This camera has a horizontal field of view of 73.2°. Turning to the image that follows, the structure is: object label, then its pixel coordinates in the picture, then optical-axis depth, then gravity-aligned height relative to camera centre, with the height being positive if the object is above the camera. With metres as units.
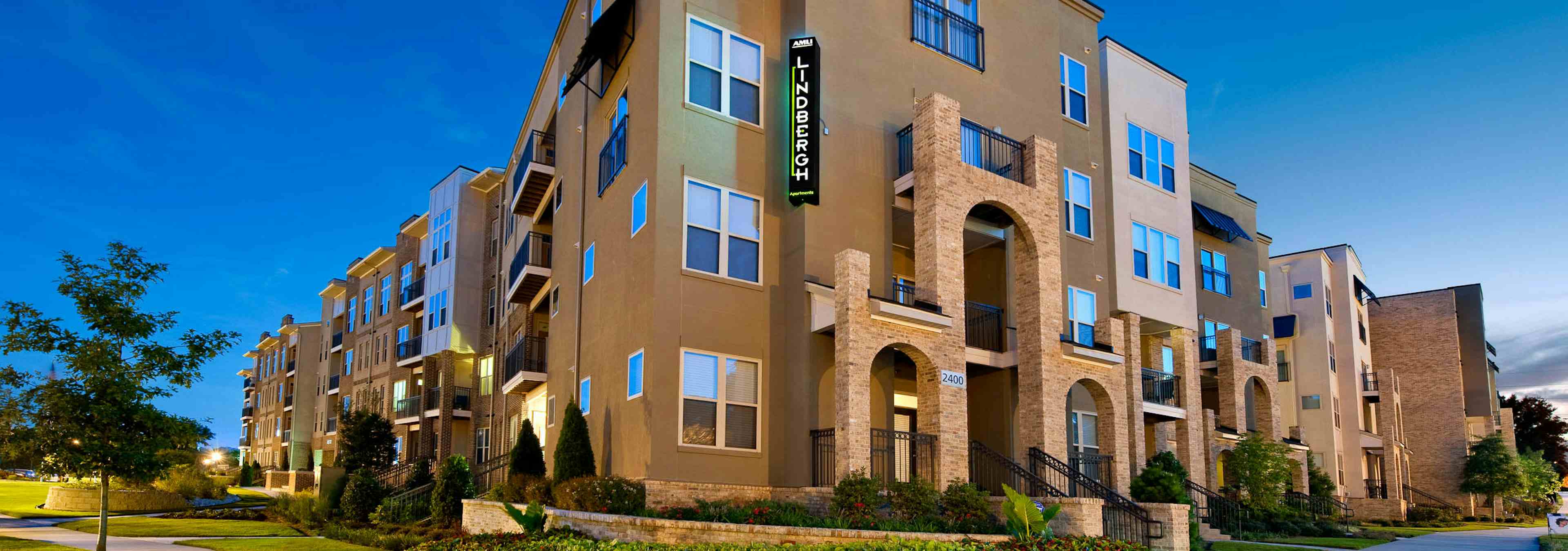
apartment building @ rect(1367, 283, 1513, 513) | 54.94 +4.15
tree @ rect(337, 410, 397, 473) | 38.62 +0.49
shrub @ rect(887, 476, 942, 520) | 18.31 -0.80
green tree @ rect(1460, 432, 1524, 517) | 50.81 -0.83
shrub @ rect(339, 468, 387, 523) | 28.16 -1.15
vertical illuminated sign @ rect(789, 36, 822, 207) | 20.14 +6.34
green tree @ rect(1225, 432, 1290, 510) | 31.00 -0.48
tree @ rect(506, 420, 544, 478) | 23.05 -0.05
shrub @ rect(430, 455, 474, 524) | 24.94 -0.87
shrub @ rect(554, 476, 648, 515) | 17.38 -0.68
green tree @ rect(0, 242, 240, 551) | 16.25 +1.03
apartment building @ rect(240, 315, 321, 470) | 70.50 +4.17
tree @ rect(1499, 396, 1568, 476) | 80.06 +1.89
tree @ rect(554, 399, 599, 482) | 19.91 +0.08
